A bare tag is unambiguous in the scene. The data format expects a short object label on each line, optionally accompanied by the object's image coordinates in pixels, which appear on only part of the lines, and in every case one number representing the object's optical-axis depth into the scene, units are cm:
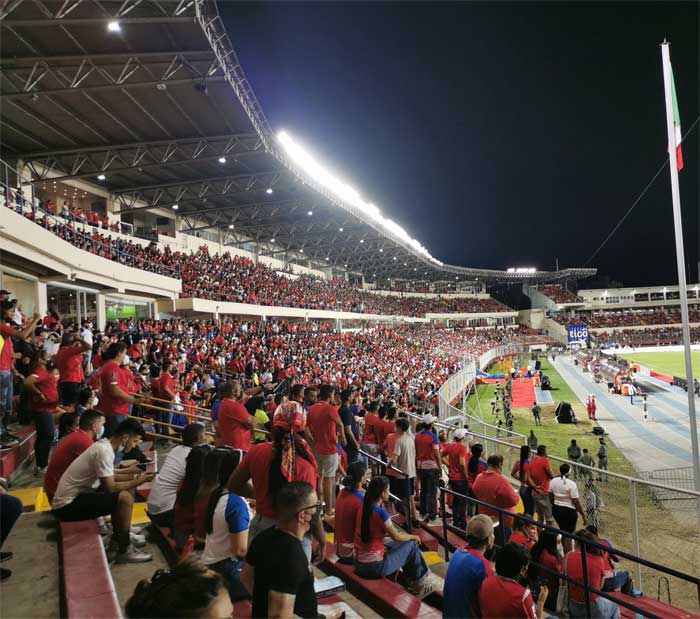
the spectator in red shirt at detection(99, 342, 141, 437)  637
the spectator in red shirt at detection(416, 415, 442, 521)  719
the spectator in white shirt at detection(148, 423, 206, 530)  434
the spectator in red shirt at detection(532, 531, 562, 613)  496
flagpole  1000
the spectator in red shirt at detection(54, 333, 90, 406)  736
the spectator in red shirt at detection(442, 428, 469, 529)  710
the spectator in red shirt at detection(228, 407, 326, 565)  353
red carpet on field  2844
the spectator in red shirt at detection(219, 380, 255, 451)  546
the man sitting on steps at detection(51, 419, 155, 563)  440
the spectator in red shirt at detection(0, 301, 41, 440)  729
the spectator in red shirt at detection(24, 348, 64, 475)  665
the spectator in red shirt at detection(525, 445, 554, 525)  720
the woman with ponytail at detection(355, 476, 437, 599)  423
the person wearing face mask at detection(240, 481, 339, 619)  243
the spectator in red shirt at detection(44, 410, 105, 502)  468
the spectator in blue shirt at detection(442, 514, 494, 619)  318
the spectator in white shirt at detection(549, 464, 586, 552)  665
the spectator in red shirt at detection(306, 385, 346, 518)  586
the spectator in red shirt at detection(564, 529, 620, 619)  448
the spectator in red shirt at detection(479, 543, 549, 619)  297
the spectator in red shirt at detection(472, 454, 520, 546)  565
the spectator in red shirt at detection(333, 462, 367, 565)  441
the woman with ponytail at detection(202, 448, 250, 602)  340
